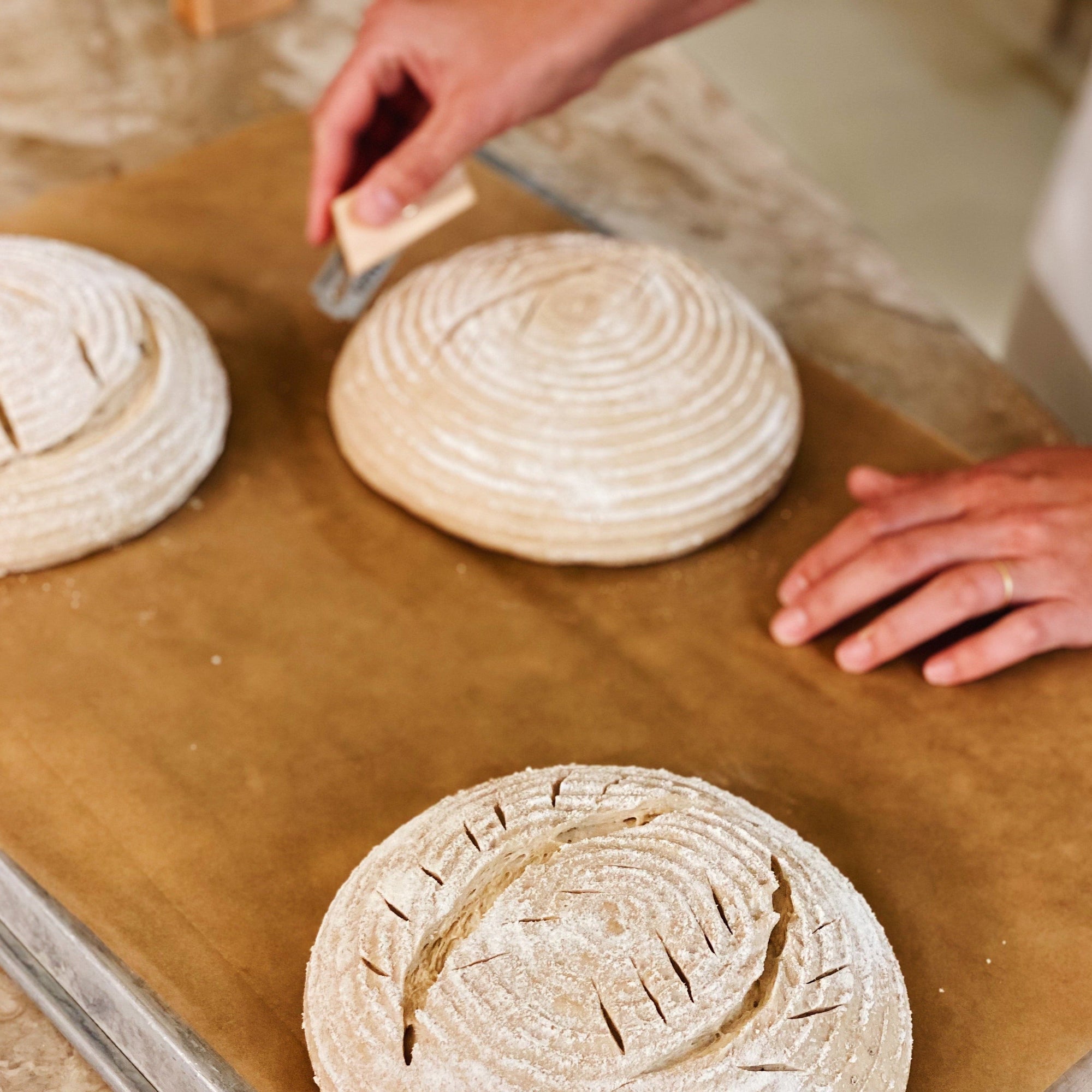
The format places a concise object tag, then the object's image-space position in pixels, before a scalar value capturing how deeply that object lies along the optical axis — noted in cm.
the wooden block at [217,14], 152
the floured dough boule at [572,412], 123
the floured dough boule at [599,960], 106
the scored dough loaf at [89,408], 120
